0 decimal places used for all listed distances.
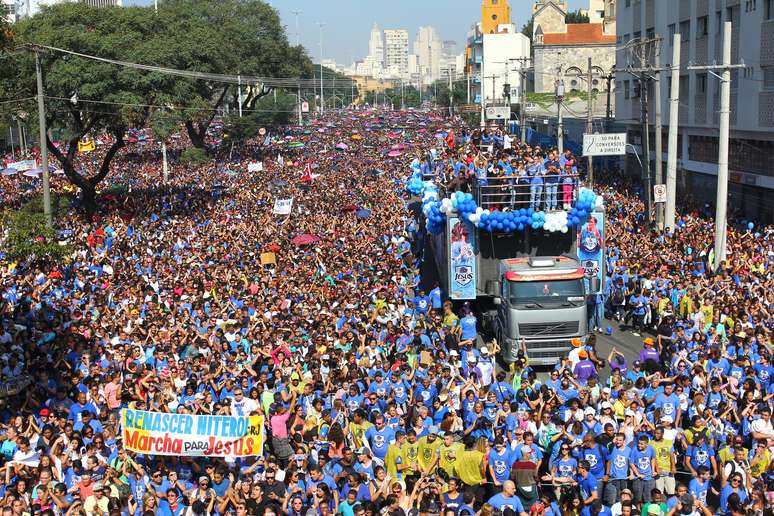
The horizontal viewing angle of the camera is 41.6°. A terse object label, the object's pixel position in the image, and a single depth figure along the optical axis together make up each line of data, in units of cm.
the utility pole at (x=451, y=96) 12569
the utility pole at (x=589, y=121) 3547
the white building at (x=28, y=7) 13846
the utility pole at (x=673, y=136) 3019
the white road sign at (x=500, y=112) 4919
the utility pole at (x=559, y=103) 3784
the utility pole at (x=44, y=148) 2964
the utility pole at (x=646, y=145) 3316
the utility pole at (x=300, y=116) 10119
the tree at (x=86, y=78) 3791
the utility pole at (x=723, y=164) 2578
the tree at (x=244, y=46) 6994
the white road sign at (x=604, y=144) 3116
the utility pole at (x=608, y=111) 4803
